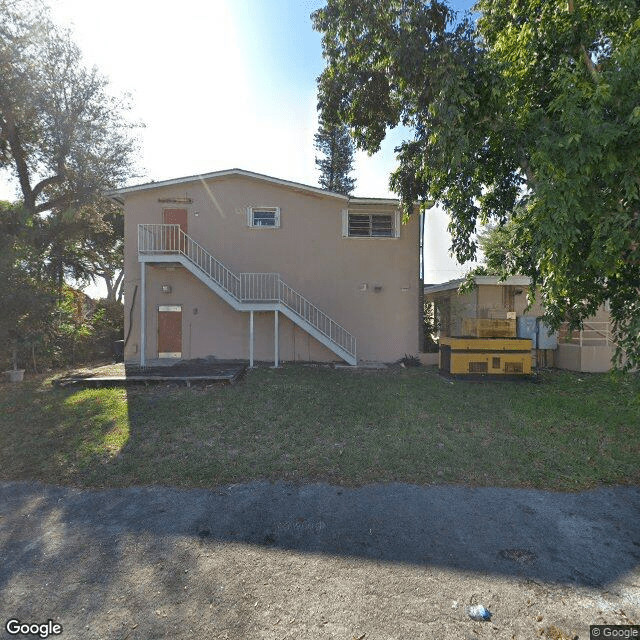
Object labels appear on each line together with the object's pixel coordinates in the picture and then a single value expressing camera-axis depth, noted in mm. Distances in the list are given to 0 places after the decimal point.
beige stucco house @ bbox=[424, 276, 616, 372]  11148
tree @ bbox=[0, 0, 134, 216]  11555
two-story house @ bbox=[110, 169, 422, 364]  12070
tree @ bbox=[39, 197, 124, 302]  12930
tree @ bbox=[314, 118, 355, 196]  24594
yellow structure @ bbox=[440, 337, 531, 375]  9555
